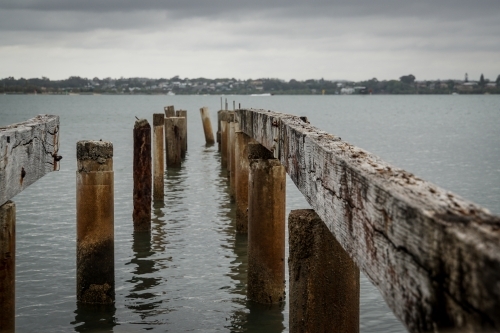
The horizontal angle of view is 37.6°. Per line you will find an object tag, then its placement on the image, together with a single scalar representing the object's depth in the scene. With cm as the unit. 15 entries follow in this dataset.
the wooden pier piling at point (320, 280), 425
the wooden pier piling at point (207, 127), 3238
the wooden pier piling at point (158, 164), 1580
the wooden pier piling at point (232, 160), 1587
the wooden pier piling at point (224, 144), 2198
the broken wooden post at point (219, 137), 2972
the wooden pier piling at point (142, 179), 1257
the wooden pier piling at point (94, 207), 746
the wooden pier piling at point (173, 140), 2228
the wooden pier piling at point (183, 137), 2841
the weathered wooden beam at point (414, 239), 187
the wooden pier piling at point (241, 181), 1132
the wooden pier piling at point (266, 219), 739
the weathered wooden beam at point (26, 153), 480
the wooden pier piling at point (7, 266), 522
